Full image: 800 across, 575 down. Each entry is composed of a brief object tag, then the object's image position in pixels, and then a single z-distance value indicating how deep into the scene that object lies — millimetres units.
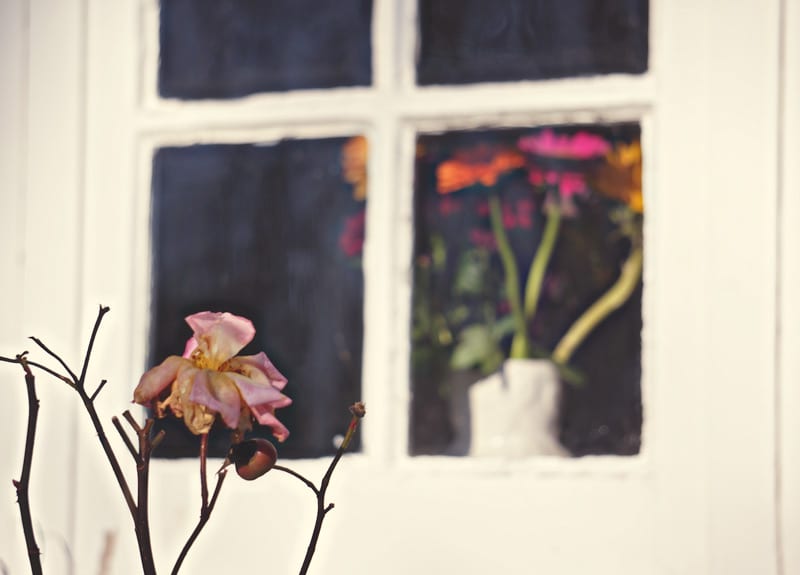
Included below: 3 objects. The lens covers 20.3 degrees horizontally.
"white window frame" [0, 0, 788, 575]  1827
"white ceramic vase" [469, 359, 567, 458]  1981
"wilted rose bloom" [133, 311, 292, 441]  1617
